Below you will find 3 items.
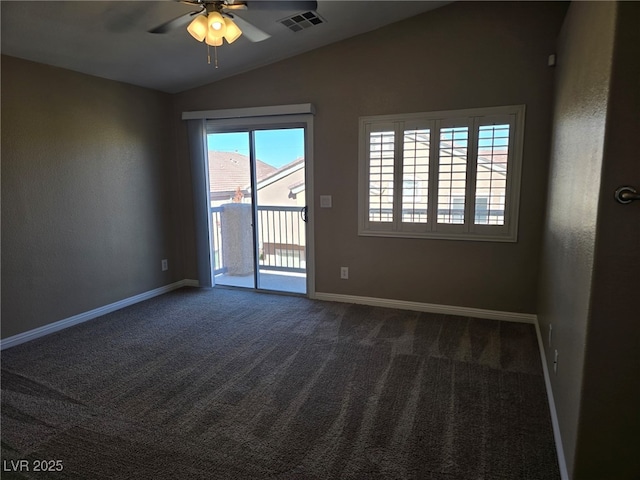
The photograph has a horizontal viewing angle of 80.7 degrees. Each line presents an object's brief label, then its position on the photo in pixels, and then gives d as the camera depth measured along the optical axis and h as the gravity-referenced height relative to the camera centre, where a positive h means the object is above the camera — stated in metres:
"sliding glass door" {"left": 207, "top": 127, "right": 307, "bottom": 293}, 4.48 -0.16
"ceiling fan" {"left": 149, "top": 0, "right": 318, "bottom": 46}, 2.19 +1.08
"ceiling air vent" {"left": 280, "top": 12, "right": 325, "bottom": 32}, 3.22 +1.52
